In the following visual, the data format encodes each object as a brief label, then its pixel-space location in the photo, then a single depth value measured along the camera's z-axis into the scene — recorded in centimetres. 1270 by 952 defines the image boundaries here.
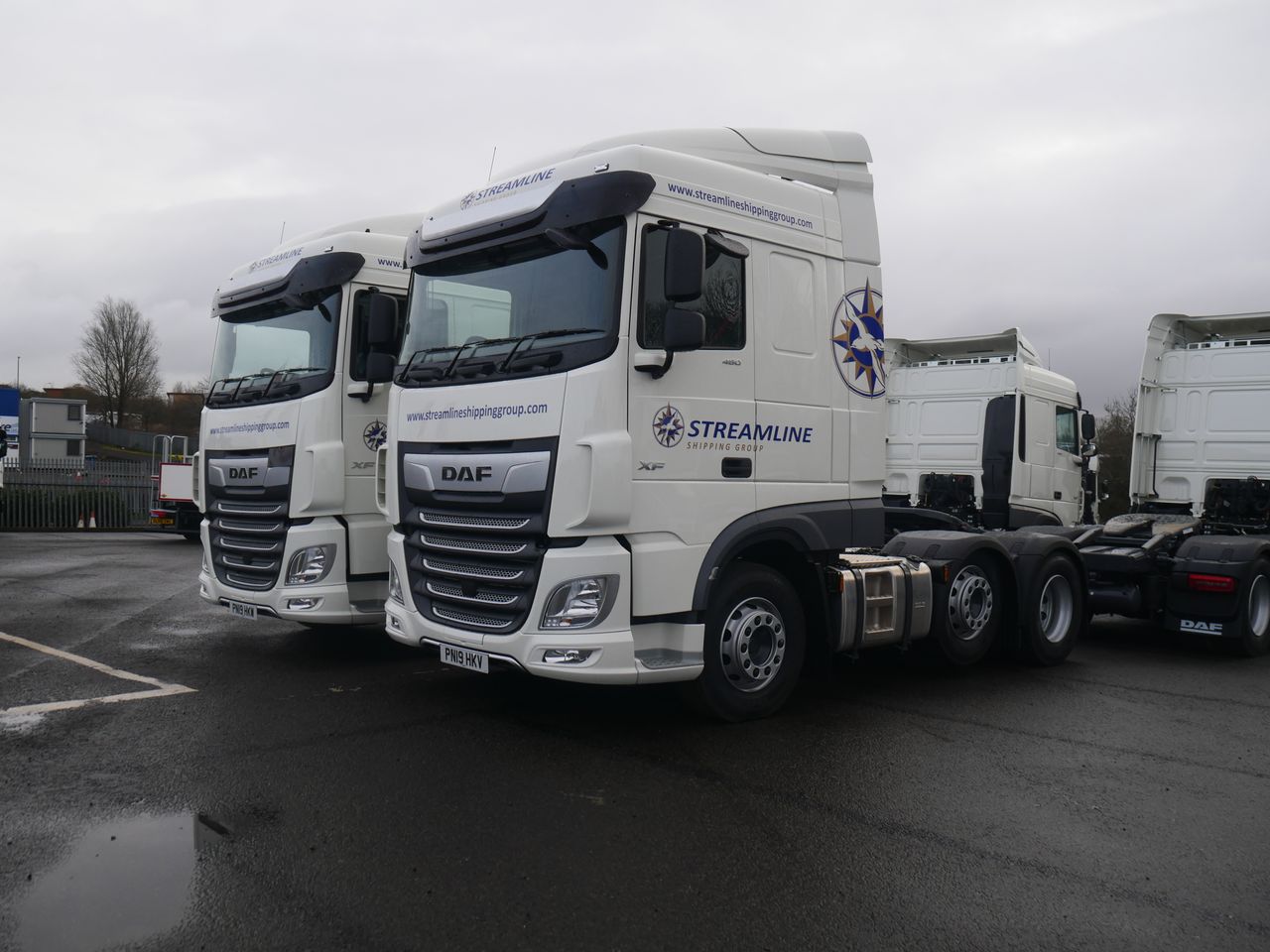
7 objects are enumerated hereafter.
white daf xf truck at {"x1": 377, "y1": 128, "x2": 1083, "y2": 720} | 541
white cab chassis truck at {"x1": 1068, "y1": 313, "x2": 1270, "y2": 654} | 920
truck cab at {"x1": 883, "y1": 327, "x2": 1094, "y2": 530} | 1218
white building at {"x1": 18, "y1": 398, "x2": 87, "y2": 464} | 4019
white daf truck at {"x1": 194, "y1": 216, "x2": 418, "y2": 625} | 757
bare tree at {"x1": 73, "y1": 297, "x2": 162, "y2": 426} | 6378
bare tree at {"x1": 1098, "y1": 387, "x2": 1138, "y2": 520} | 1838
